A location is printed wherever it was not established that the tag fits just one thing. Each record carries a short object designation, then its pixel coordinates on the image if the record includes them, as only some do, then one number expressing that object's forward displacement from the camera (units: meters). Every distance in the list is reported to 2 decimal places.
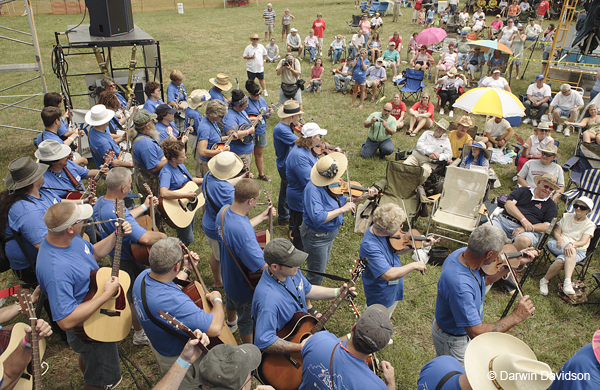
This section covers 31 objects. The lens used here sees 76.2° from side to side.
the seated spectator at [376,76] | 12.88
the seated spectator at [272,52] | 16.22
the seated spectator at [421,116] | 10.45
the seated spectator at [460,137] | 8.02
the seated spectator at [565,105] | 10.56
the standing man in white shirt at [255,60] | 12.21
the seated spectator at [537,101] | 11.26
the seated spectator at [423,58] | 14.52
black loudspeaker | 8.12
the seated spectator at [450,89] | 12.02
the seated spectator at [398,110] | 10.58
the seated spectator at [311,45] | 16.92
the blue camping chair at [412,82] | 12.44
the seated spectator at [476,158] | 7.07
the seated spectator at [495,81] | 11.28
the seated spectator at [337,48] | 17.00
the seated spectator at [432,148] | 7.54
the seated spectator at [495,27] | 19.02
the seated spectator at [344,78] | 13.69
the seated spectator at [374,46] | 16.34
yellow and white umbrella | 8.09
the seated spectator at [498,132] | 9.38
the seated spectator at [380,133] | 8.99
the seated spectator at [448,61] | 14.38
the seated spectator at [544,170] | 6.59
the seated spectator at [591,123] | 8.60
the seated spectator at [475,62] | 14.53
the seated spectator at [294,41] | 16.81
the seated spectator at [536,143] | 7.99
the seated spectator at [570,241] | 5.46
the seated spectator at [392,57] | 14.96
